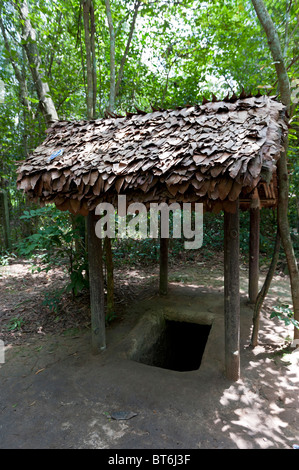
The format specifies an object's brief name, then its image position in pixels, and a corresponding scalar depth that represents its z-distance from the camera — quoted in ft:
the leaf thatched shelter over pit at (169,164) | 7.79
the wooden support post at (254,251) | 16.29
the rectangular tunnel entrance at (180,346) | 15.44
